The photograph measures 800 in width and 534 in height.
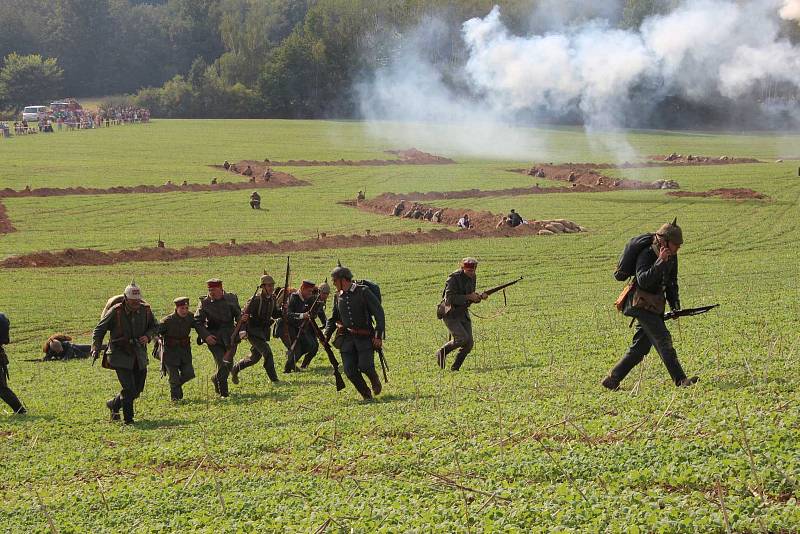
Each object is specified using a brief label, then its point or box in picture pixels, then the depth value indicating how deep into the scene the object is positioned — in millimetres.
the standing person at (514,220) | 50875
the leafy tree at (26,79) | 141750
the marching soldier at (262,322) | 20266
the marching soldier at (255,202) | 60031
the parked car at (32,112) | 126938
